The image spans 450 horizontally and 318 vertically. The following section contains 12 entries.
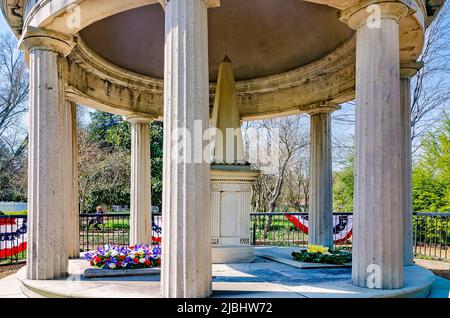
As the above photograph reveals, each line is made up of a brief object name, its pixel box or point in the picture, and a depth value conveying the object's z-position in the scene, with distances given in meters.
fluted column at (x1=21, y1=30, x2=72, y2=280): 8.48
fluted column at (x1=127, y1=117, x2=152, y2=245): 14.03
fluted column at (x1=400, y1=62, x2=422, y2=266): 10.69
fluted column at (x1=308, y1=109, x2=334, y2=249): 13.66
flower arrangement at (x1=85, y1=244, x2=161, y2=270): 9.46
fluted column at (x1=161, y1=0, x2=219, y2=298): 6.34
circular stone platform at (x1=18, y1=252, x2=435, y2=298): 7.16
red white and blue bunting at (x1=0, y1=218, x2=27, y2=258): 15.42
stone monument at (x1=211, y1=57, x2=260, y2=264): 11.09
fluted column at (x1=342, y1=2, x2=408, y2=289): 7.48
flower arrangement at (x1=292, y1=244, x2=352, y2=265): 10.67
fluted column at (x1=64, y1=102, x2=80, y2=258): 11.81
